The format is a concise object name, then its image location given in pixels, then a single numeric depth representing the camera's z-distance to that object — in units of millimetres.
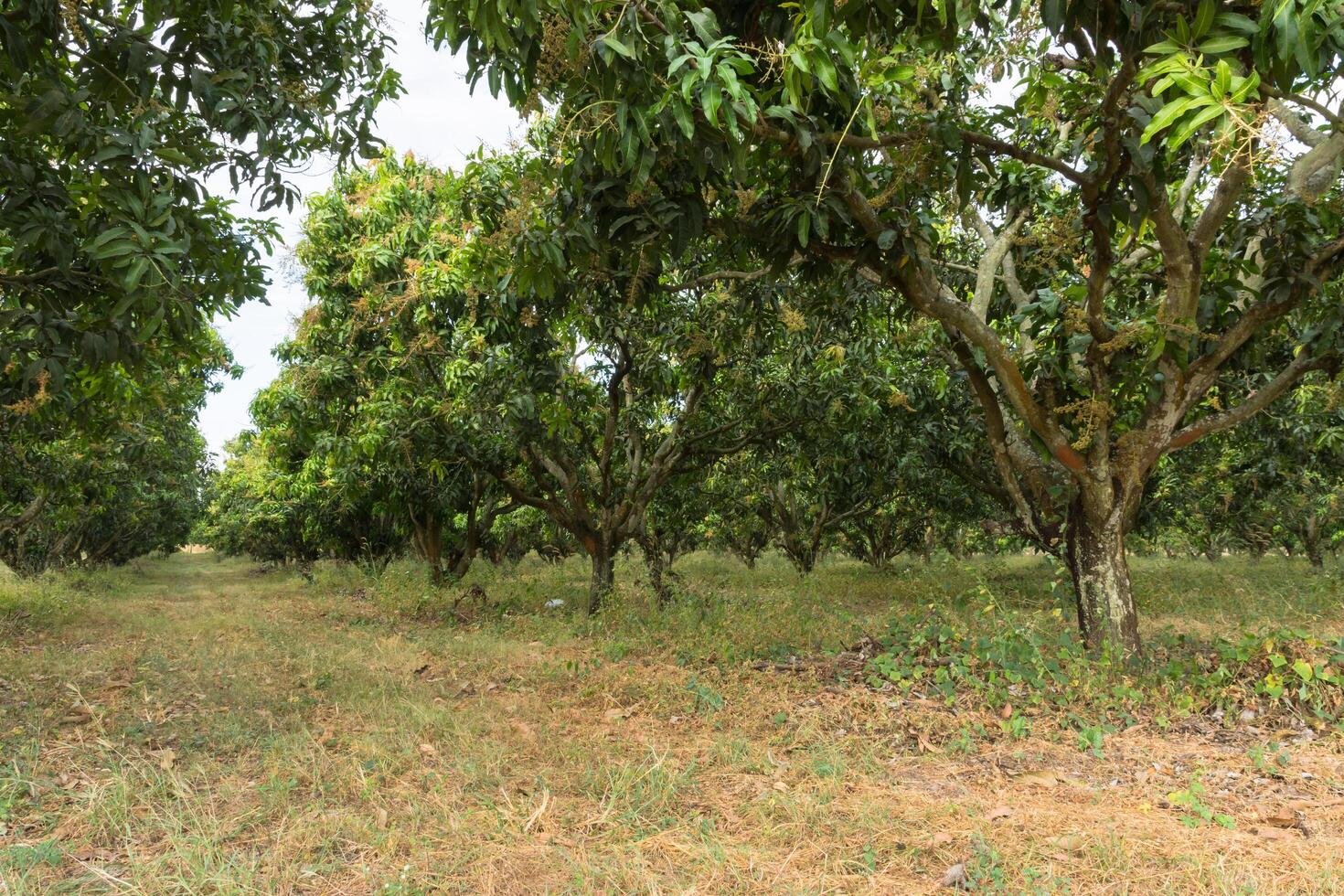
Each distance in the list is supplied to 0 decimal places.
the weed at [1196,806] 3770
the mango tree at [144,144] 4156
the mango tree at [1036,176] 3520
